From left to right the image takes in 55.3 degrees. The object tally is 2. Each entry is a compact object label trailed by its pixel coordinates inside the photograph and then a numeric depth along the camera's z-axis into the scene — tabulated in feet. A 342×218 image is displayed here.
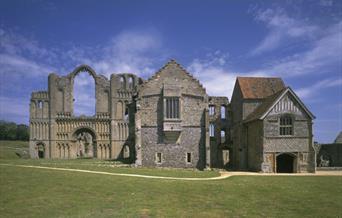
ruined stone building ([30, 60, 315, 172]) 115.24
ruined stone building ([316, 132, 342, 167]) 141.49
